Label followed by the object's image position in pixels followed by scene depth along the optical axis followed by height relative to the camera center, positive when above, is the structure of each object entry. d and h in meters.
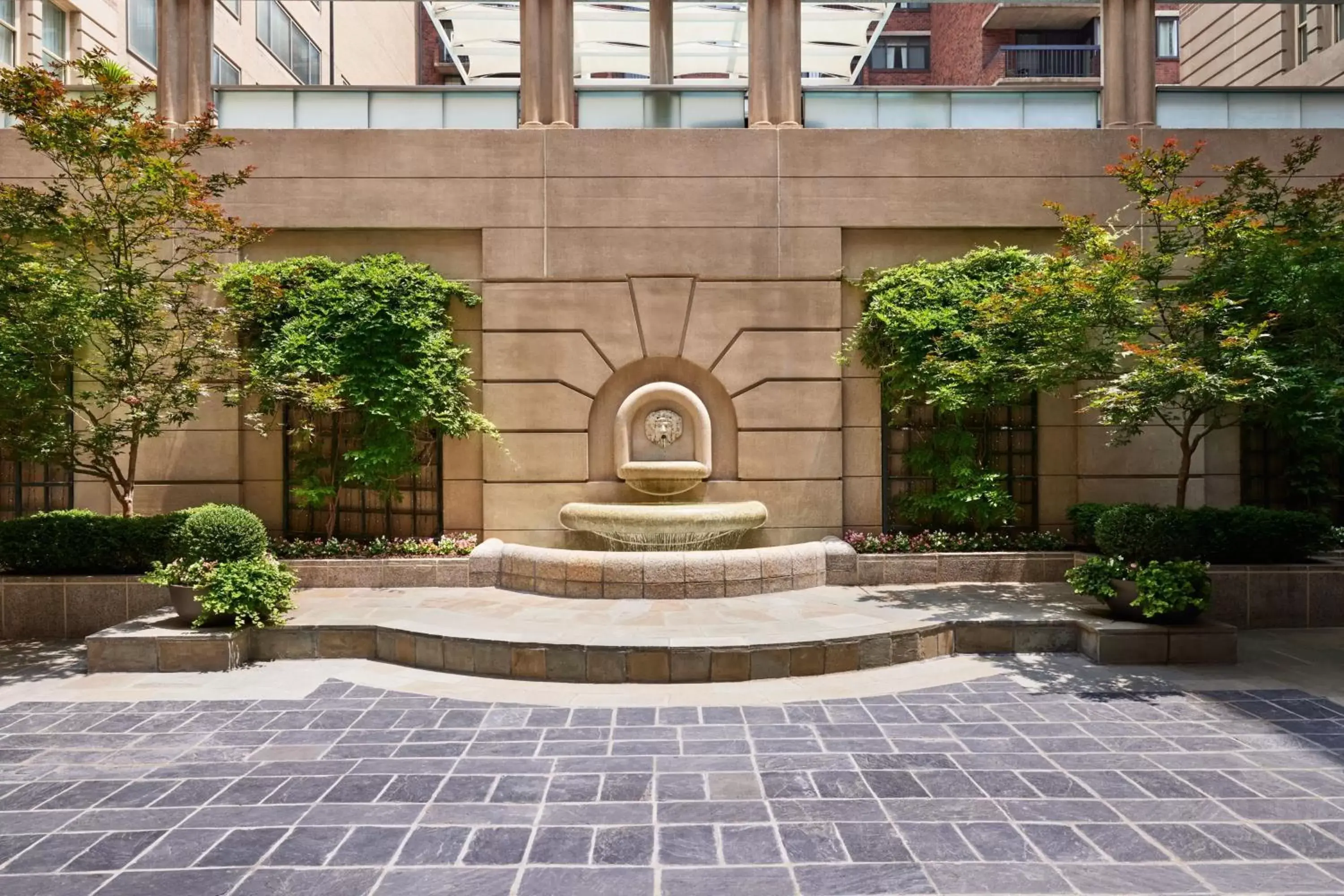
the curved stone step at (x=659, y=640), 7.93 -2.09
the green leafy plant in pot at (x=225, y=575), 8.57 -1.42
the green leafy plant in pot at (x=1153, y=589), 8.35 -1.61
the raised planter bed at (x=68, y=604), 9.93 -1.99
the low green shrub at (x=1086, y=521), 11.70 -1.16
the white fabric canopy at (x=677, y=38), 17.23 +10.06
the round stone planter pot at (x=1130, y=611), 8.52 -1.87
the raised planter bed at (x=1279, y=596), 10.08 -1.98
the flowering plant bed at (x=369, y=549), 11.65 -1.51
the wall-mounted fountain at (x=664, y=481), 10.76 -0.50
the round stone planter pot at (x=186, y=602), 8.77 -1.73
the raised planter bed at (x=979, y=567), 11.69 -1.84
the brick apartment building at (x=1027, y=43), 28.95 +16.04
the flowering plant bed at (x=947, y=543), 11.99 -1.52
